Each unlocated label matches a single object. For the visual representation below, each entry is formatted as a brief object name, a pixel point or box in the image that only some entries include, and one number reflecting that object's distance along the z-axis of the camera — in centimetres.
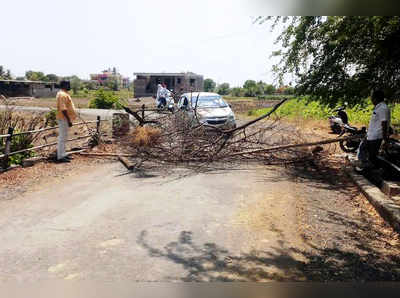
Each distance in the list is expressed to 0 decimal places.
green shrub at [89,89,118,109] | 2814
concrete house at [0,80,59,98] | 3300
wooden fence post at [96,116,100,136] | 1086
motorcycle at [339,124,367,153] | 979
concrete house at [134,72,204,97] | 3912
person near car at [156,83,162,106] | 1229
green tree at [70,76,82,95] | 5277
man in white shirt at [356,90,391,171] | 658
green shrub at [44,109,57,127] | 1663
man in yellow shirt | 837
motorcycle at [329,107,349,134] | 1155
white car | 1202
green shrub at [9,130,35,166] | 824
